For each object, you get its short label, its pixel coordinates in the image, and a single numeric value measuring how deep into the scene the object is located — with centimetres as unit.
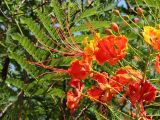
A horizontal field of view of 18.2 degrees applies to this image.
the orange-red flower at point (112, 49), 234
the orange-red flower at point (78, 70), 239
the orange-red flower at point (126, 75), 236
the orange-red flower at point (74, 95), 243
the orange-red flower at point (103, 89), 243
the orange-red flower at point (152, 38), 225
